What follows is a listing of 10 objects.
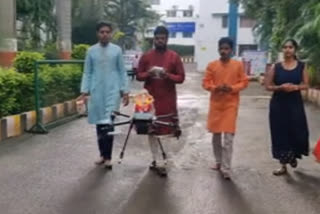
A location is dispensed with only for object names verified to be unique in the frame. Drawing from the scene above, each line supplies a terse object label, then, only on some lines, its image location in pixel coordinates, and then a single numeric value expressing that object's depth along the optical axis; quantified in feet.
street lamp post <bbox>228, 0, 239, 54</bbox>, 108.88
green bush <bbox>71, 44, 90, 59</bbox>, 49.26
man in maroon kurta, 20.57
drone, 20.44
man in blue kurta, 21.35
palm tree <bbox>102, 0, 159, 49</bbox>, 147.02
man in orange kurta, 20.58
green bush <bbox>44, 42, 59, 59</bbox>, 62.78
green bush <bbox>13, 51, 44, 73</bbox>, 33.27
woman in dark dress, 20.68
